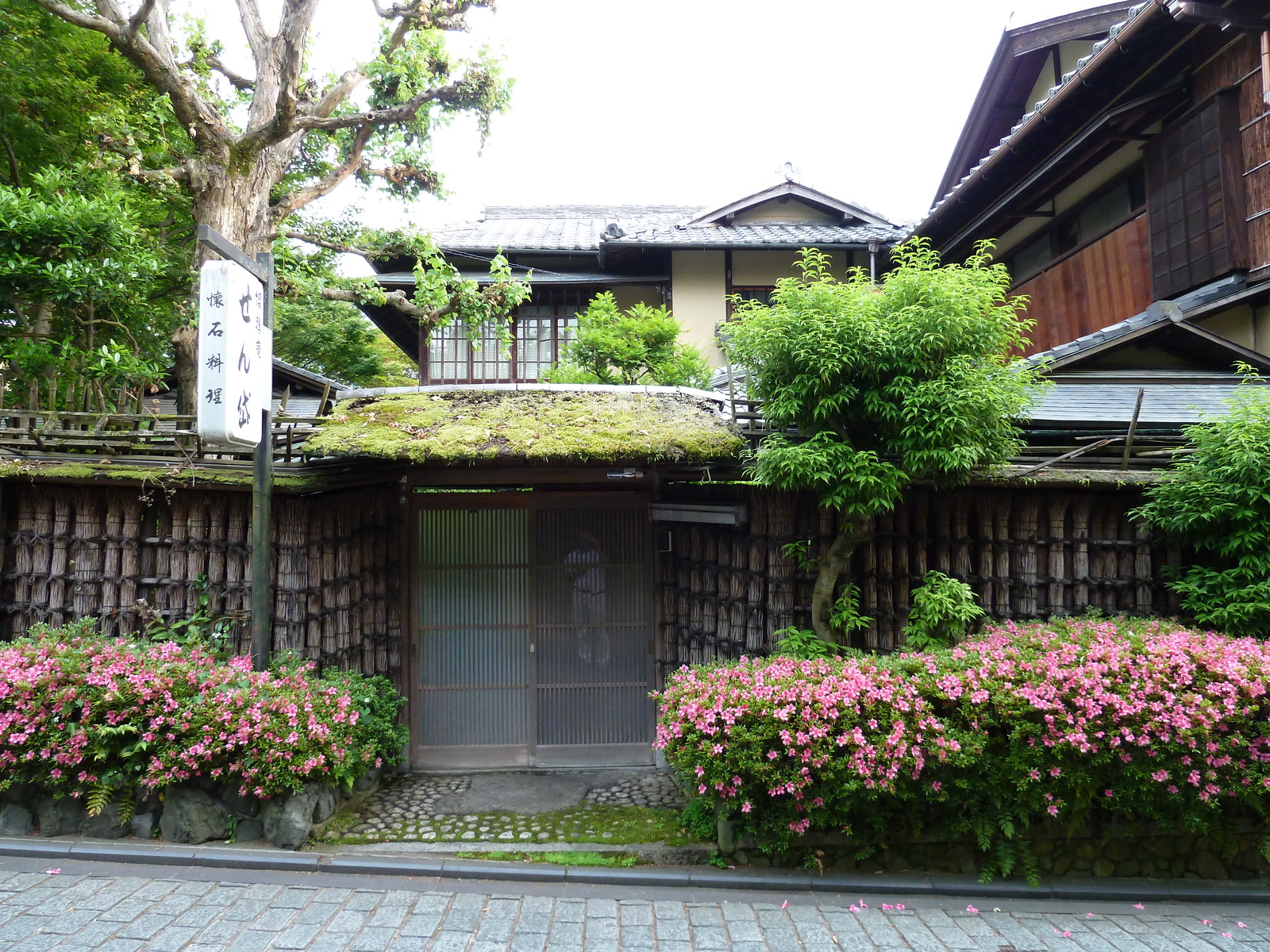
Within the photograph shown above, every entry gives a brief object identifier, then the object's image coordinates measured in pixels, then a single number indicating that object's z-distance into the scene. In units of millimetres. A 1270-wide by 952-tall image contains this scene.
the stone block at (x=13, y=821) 5395
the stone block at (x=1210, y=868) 5109
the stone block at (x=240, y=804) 5391
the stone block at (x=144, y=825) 5379
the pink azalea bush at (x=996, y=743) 4691
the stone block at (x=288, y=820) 5309
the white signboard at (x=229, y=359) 5129
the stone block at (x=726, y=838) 5180
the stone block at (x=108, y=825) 5348
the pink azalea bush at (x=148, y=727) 5086
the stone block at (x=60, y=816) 5383
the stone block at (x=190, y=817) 5332
